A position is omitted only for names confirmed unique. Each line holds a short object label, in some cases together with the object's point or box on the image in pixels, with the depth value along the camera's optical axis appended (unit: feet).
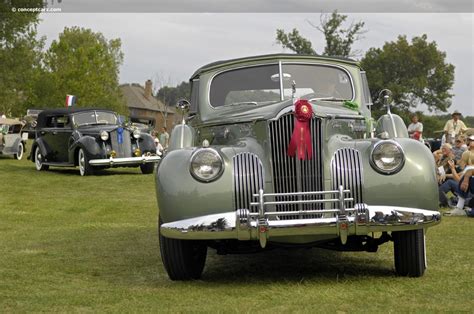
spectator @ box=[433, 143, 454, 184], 44.19
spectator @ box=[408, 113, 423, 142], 64.95
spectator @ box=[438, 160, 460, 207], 43.14
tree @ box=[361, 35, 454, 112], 194.18
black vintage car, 68.90
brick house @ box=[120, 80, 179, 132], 343.87
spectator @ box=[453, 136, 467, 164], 50.21
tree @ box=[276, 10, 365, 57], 171.01
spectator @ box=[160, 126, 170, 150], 94.00
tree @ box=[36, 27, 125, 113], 196.95
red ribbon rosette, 20.36
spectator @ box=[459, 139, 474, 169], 41.75
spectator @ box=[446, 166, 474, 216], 40.88
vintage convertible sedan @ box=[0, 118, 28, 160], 99.04
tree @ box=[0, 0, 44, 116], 122.01
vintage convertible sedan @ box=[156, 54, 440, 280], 19.61
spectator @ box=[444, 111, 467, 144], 62.75
